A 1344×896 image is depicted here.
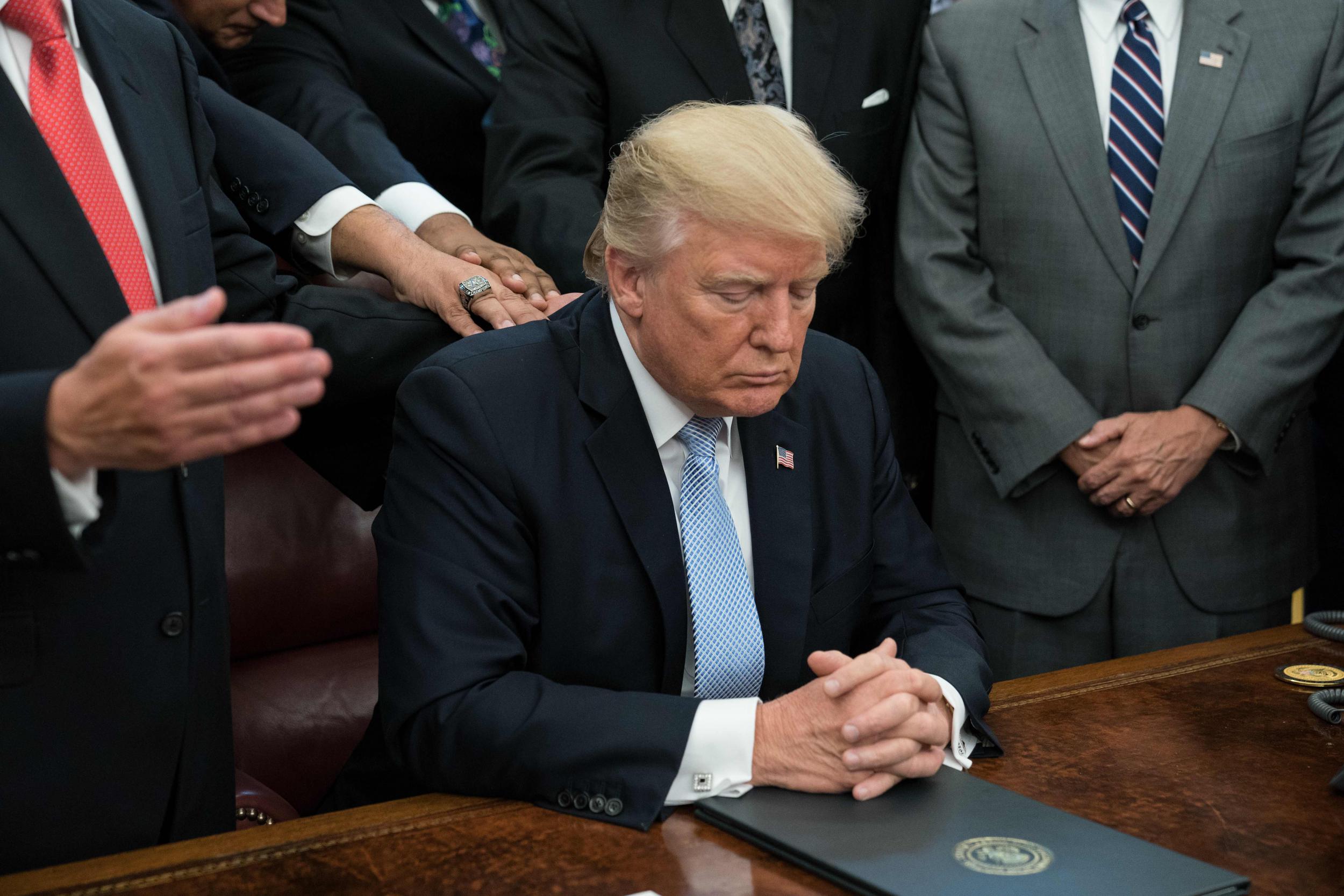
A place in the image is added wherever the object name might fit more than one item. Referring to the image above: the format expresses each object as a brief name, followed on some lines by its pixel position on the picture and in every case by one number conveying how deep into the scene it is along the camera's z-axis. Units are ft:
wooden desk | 4.49
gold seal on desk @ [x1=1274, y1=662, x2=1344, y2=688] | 6.15
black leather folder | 4.28
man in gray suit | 8.86
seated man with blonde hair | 5.23
